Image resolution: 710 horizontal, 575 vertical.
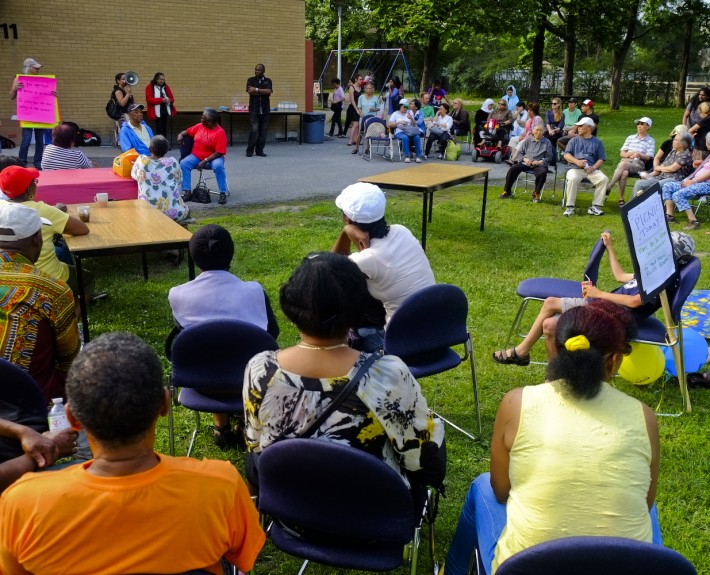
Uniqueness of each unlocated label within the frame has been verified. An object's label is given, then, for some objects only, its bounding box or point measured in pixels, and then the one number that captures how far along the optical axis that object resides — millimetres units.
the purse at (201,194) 9680
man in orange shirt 1575
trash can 16969
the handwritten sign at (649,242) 4051
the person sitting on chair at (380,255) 4000
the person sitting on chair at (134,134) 8734
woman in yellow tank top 2049
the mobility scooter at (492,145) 14617
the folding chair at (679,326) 4289
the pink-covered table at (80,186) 6641
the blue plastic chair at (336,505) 2080
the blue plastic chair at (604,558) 1623
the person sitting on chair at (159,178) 6883
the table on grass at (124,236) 4645
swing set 27166
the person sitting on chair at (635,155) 10297
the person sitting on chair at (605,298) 4516
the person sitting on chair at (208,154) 9828
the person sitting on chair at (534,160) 10453
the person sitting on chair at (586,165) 9859
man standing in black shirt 14203
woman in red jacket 13688
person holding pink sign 11188
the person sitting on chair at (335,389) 2256
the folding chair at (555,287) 4949
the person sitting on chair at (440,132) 15023
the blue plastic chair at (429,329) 3559
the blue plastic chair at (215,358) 3141
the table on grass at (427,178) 7117
